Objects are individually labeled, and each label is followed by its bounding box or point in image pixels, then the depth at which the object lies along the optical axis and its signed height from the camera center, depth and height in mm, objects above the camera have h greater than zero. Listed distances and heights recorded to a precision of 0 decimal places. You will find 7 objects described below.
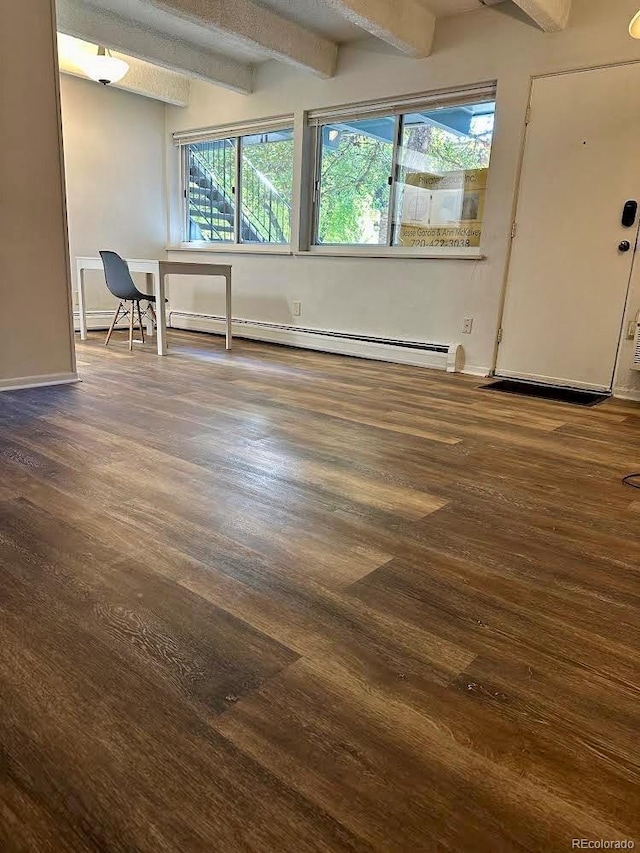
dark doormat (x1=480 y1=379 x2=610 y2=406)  3559 -622
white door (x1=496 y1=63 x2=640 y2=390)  3434 +450
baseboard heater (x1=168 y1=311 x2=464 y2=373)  4430 -482
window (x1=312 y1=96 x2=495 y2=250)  4121 +893
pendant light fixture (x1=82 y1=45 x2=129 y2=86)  4207 +1553
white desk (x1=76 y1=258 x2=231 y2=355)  4227 +65
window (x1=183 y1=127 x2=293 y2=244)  5363 +946
